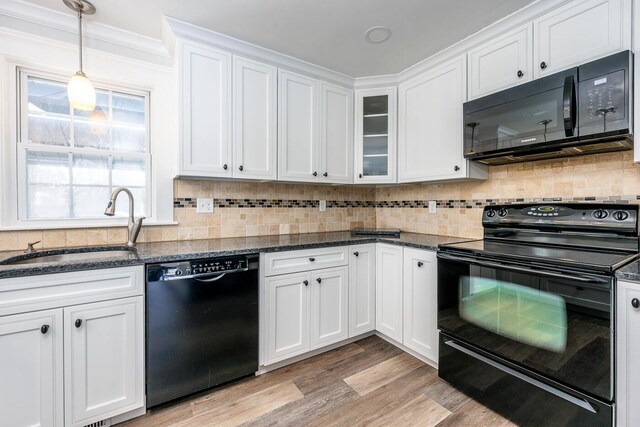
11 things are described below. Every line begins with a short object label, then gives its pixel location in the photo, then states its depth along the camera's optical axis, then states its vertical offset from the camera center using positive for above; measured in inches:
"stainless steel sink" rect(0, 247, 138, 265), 64.0 -10.5
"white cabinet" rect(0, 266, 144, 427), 51.9 -26.3
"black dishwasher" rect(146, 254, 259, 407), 63.4 -26.4
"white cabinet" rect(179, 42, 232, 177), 77.1 +27.6
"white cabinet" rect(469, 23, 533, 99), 69.9 +38.5
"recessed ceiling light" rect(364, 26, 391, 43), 76.9 +48.3
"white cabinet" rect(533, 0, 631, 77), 56.6 +37.6
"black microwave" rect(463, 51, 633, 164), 55.2 +21.1
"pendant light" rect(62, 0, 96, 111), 65.1 +27.9
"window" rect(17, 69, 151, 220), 72.9 +16.2
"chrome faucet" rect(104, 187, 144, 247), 75.8 -3.9
